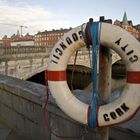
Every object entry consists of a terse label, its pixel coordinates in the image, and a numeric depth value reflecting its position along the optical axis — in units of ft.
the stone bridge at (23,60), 28.63
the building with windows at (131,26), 137.07
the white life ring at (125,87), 3.68
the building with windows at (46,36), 120.76
